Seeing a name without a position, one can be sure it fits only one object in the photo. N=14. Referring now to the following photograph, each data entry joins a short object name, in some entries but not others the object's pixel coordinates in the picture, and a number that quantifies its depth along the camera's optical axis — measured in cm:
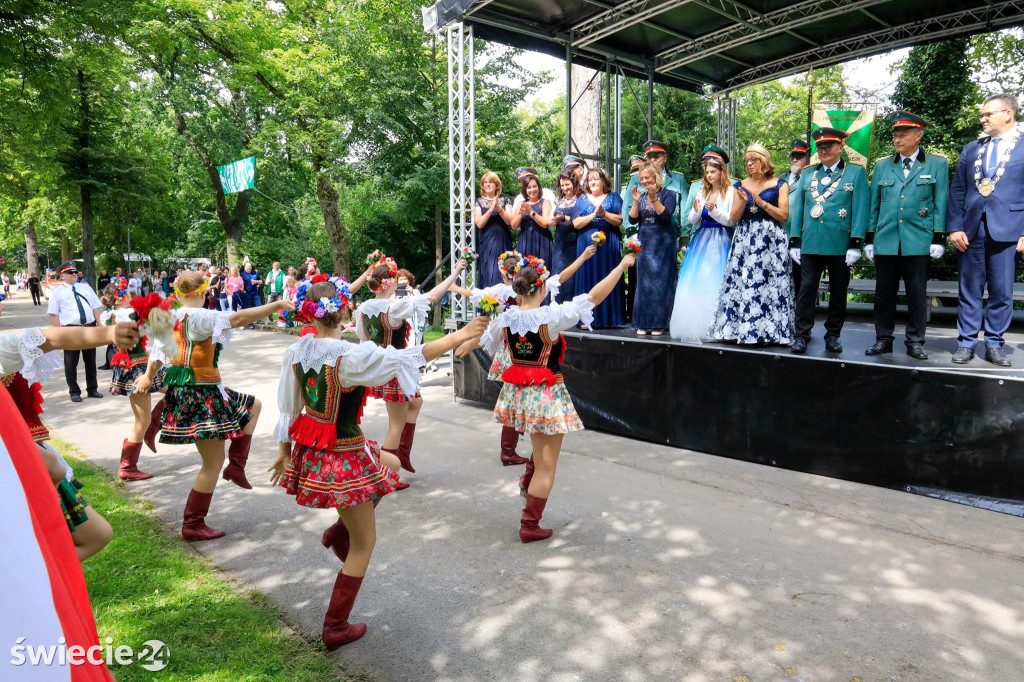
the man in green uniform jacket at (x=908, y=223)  537
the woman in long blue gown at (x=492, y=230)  811
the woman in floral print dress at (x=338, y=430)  304
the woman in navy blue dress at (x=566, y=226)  783
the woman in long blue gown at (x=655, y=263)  704
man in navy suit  505
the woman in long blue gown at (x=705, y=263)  634
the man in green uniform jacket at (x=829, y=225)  579
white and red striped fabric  124
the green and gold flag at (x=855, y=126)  1015
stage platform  468
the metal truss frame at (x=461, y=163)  821
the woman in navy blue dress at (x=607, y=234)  756
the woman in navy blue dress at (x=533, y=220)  779
